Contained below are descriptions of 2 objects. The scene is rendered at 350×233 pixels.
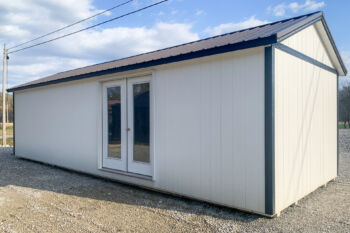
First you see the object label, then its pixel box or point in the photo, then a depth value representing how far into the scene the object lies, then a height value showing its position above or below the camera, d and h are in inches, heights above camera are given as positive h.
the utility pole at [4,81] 570.1 +75.5
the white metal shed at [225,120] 145.0 -3.4
